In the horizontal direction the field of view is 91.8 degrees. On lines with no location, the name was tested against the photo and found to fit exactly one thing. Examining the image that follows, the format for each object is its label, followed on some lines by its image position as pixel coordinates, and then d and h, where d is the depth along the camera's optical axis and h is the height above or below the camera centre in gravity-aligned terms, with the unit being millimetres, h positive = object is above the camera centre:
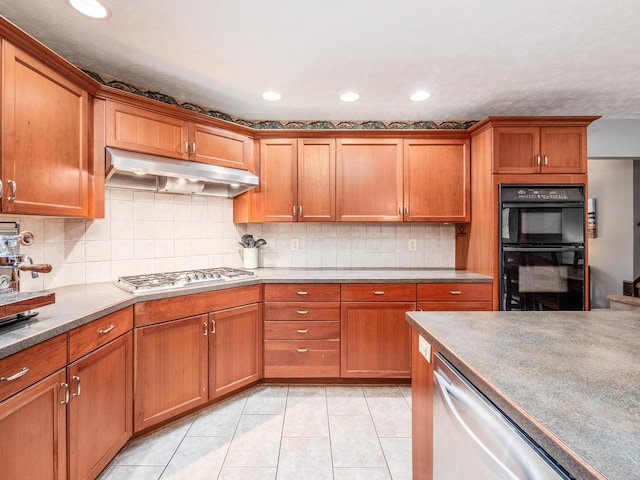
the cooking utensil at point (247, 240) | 2922 -1
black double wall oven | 2400 -41
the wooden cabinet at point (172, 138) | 1962 +734
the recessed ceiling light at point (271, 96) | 2354 +1116
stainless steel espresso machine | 1166 -151
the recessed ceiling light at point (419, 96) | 2371 +1123
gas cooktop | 1920 -273
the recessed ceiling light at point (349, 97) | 2375 +1118
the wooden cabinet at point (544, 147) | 2443 +731
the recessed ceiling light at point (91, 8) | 1459 +1121
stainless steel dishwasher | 609 -475
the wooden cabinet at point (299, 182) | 2744 +514
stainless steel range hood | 1912 +455
